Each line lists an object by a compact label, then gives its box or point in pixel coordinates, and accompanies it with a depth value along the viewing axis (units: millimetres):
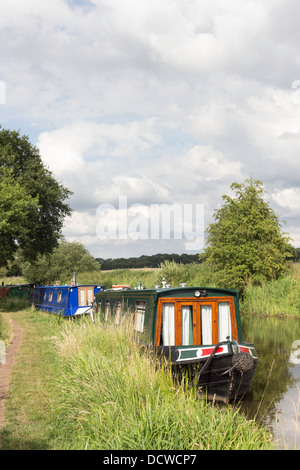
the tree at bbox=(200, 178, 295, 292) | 24859
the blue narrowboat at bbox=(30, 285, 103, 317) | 18719
